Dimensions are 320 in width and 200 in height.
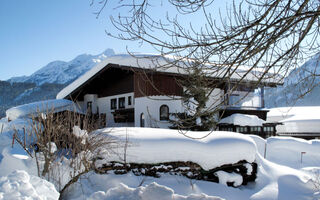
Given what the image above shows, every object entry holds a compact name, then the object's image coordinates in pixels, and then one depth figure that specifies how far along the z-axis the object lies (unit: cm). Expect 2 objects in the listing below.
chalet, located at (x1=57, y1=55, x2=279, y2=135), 1584
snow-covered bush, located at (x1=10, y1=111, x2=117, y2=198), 704
